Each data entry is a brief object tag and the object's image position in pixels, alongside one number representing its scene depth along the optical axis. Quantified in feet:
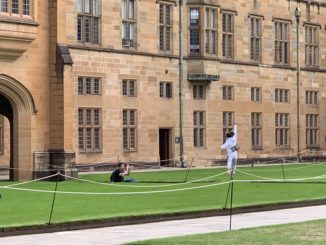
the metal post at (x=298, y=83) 224.18
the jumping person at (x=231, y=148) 140.97
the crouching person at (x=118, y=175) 134.00
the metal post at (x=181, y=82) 192.85
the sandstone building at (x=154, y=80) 144.05
